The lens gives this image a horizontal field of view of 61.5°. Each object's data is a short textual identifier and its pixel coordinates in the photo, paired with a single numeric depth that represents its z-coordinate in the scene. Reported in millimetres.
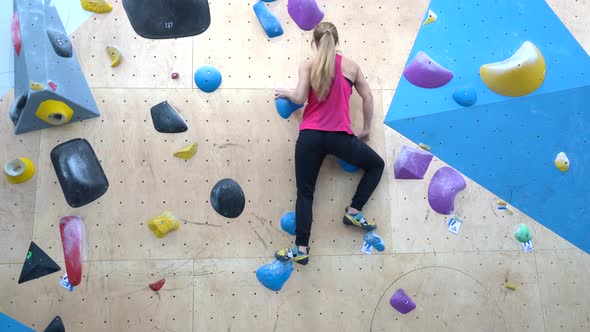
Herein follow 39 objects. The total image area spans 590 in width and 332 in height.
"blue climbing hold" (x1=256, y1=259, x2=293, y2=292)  2426
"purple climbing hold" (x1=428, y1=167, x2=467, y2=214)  2617
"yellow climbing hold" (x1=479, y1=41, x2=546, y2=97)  2688
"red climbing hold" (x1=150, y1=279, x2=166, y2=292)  2381
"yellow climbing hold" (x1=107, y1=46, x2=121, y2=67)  2480
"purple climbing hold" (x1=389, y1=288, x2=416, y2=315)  2508
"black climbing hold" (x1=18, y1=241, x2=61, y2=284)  2348
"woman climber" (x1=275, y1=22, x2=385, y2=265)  2326
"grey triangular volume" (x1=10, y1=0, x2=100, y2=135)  2361
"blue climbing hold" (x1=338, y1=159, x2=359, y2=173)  2551
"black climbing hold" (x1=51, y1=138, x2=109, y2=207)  2398
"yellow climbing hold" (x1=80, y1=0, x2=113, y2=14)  2514
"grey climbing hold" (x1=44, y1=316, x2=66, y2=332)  2318
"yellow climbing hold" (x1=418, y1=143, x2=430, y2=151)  2654
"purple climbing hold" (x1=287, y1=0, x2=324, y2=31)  2615
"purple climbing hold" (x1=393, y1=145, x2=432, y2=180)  2604
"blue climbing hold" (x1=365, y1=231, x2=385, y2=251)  2525
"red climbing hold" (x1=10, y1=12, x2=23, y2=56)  2398
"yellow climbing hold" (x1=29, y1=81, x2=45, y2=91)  2328
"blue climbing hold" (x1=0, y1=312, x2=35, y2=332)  2318
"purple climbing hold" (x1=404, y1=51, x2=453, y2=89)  2672
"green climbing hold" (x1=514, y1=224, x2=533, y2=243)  2662
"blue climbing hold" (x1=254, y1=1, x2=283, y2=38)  2582
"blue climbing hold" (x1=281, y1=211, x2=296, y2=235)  2469
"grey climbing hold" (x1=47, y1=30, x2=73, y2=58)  2416
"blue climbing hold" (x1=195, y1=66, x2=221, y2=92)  2504
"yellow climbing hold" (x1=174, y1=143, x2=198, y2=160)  2461
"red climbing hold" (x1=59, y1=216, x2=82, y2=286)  2359
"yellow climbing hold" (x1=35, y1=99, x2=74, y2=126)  2373
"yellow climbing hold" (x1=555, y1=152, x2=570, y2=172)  2768
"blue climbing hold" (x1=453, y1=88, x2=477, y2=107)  2682
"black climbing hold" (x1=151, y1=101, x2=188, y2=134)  2479
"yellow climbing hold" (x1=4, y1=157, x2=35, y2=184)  2365
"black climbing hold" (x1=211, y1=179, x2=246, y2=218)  2461
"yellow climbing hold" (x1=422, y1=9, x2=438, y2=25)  2738
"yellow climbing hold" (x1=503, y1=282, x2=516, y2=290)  2621
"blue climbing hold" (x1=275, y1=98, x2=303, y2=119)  2533
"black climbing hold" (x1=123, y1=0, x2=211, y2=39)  2516
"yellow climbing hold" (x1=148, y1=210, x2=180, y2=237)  2398
